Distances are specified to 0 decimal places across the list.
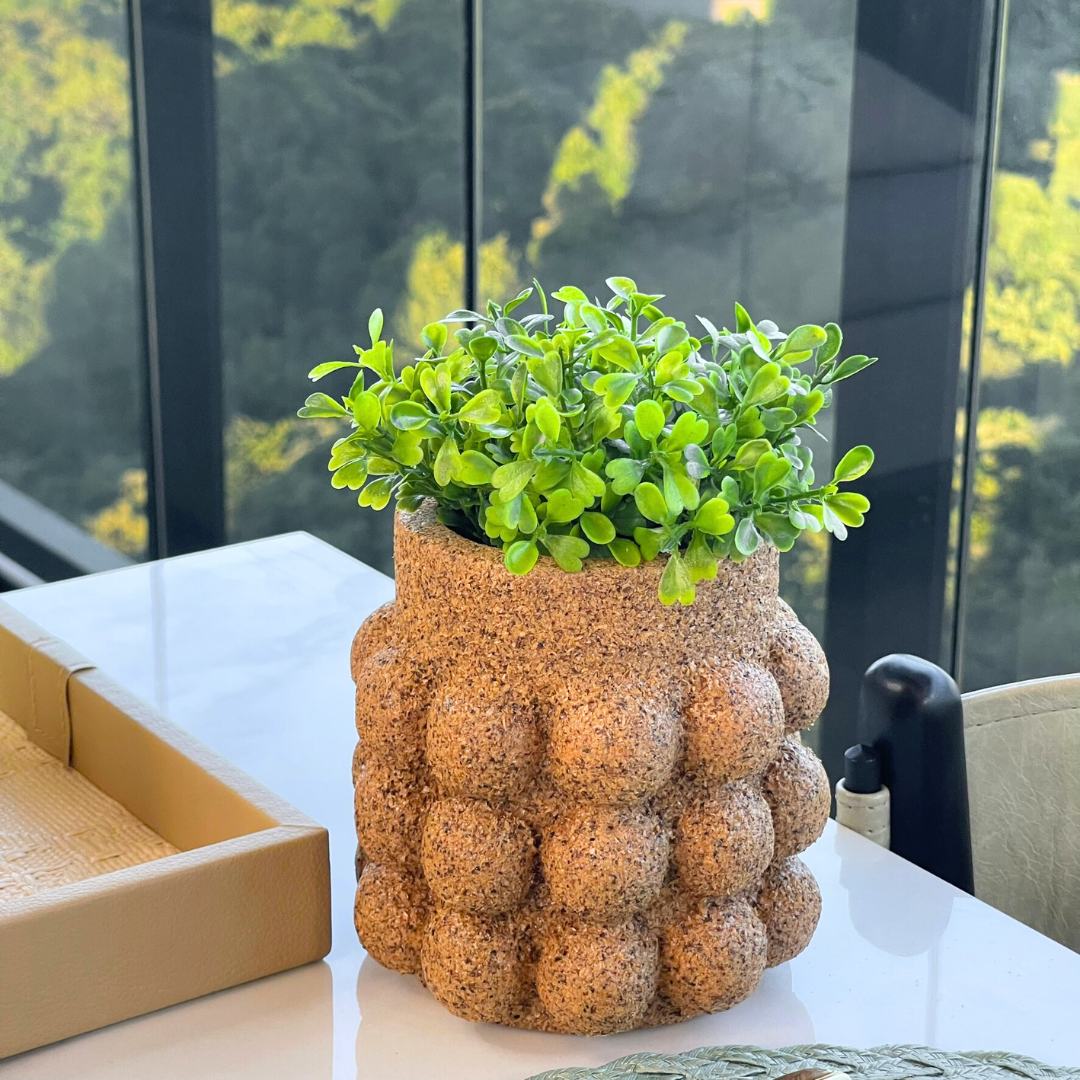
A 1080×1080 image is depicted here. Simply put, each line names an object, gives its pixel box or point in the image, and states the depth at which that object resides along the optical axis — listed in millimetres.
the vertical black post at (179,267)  2287
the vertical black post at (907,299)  1530
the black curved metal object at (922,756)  811
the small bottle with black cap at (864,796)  835
